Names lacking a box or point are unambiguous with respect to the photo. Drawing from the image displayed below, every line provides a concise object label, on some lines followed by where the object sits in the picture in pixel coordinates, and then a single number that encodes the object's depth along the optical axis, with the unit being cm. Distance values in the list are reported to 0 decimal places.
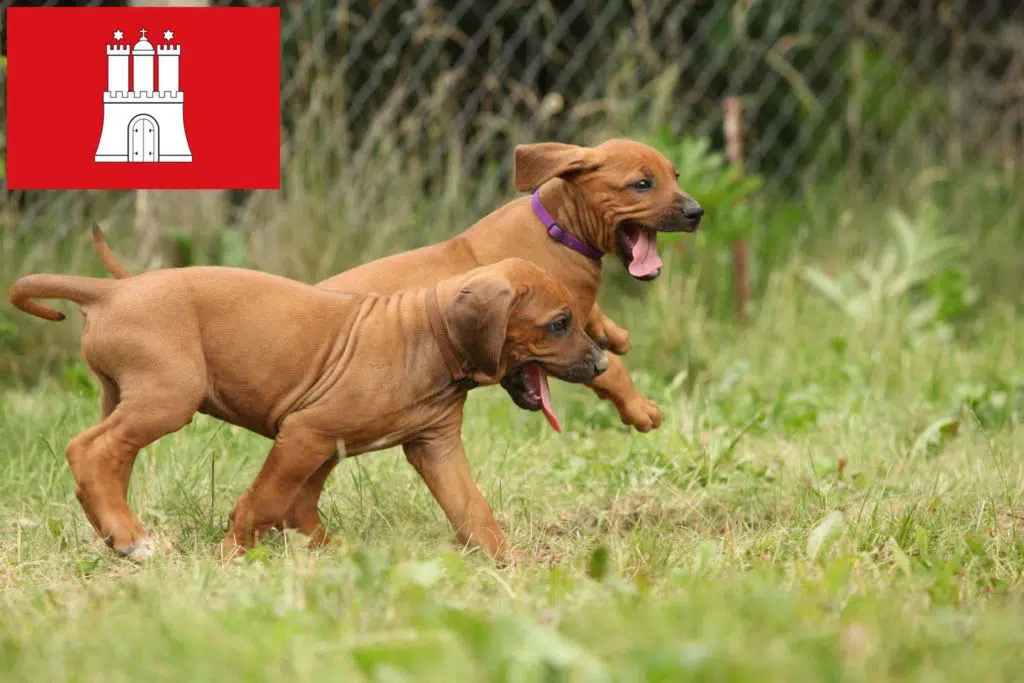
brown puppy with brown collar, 757
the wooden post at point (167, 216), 1367
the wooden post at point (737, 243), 1519
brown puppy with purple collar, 902
